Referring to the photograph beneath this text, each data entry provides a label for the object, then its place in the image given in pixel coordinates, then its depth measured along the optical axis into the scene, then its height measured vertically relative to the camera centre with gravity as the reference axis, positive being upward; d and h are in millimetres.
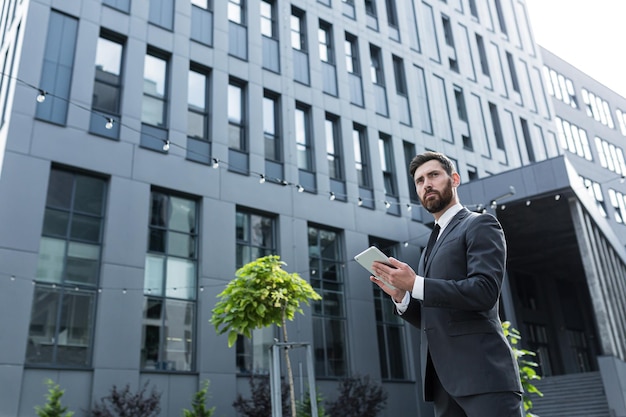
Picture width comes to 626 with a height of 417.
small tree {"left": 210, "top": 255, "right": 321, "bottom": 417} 10672 +1891
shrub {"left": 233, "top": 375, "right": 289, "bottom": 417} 13547 +31
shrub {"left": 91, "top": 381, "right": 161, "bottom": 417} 12070 +133
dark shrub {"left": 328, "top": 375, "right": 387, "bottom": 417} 15219 -38
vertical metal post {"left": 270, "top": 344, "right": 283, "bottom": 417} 9832 +258
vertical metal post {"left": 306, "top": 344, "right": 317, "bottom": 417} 9727 +293
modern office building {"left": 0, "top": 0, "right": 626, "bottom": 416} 12938 +5899
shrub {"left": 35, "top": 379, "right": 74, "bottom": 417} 11094 +157
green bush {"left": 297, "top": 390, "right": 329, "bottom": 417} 13812 -134
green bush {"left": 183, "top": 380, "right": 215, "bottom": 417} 12541 +7
